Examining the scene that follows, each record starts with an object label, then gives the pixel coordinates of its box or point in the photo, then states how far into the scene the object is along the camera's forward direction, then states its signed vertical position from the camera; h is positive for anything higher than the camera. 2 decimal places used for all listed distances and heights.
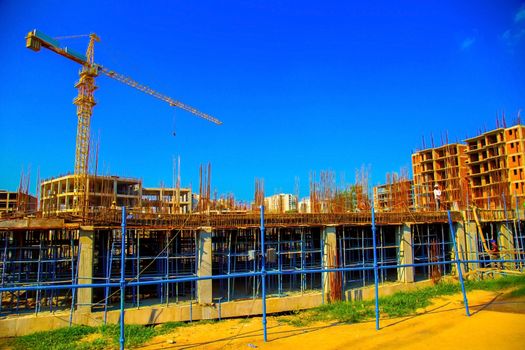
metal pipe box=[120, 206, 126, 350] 5.22 -1.21
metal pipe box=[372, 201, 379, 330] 6.75 -1.47
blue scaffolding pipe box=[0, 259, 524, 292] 4.85 -0.91
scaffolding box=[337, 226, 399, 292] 13.54 -1.58
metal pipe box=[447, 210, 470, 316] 7.62 -1.91
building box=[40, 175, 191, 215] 39.12 +3.85
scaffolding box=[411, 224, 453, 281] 15.38 -1.35
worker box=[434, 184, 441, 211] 17.09 +1.16
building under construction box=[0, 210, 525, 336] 9.76 -1.53
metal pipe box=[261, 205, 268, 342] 6.11 -1.13
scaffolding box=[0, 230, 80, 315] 9.89 -1.59
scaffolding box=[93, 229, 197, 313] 10.82 -1.56
